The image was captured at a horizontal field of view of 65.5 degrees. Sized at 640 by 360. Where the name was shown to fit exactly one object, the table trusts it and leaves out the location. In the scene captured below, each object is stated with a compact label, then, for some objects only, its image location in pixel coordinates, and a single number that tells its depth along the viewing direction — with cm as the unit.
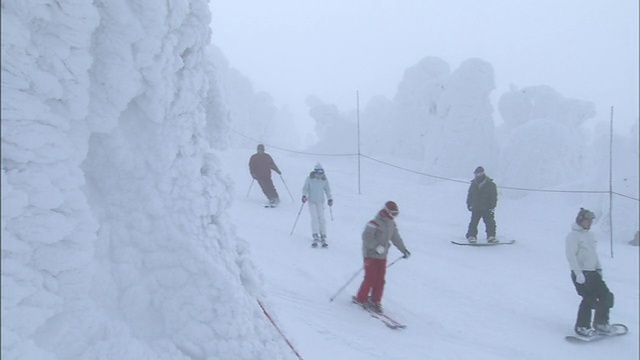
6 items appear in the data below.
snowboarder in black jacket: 930
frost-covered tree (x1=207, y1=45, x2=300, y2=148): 3665
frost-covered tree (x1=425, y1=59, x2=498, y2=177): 2002
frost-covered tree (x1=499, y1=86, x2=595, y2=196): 1611
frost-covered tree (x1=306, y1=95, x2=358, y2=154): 3159
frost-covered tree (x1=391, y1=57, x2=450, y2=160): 2783
